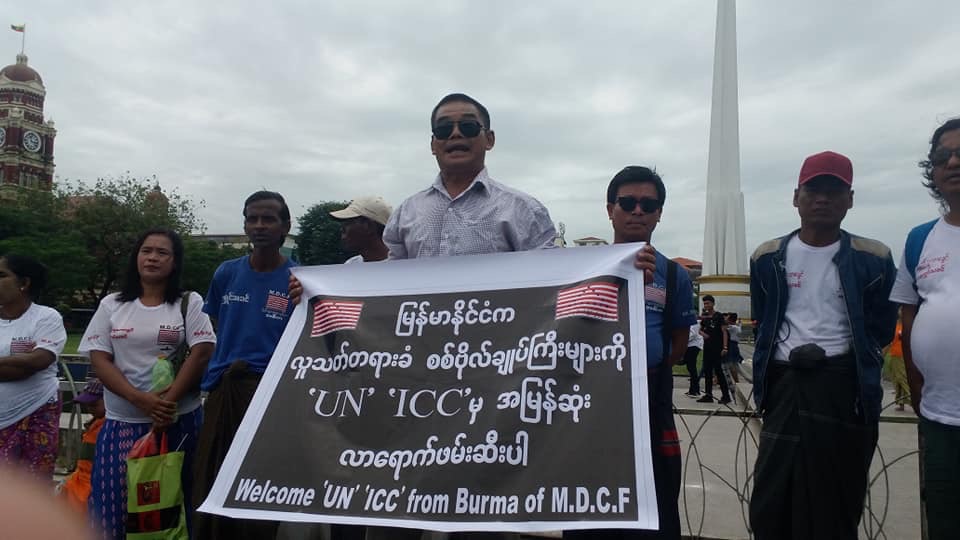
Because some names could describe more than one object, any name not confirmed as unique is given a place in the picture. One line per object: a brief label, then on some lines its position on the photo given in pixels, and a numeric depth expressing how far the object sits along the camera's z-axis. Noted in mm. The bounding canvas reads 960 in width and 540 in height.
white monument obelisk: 50438
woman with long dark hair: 3457
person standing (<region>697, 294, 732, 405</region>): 12711
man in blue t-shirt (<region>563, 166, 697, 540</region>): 2869
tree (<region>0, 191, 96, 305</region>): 36312
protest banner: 2270
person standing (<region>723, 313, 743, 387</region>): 14414
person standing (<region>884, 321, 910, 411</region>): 6809
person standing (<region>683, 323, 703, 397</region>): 12331
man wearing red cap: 2809
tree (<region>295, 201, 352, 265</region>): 40791
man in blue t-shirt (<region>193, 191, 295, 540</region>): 3471
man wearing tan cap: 4223
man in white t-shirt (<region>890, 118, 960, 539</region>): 2656
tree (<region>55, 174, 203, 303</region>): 44219
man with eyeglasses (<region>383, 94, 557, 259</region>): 3041
